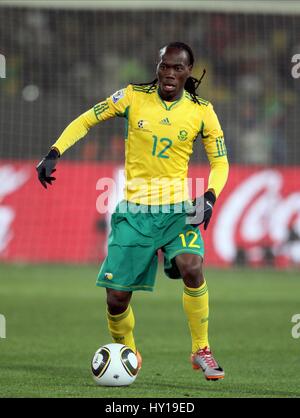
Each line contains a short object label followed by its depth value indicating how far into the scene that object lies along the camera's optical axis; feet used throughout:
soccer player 48.65
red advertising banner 118.32
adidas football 45.79
